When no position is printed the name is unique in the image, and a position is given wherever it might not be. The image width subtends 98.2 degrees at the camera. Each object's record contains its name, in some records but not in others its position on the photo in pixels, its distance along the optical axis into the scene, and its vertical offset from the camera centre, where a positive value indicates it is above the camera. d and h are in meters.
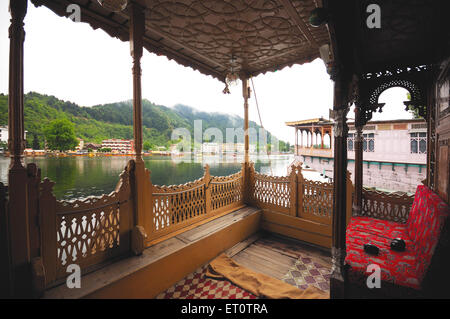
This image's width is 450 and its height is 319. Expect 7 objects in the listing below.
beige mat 2.75 -1.97
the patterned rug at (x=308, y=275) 3.07 -2.03
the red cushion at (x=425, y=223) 1.93 -0.85
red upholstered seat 2.00 -1.26
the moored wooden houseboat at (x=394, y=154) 14.42 +0.05
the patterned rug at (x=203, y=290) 2.77 -2.00
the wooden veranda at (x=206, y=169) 1.98 +0.23
